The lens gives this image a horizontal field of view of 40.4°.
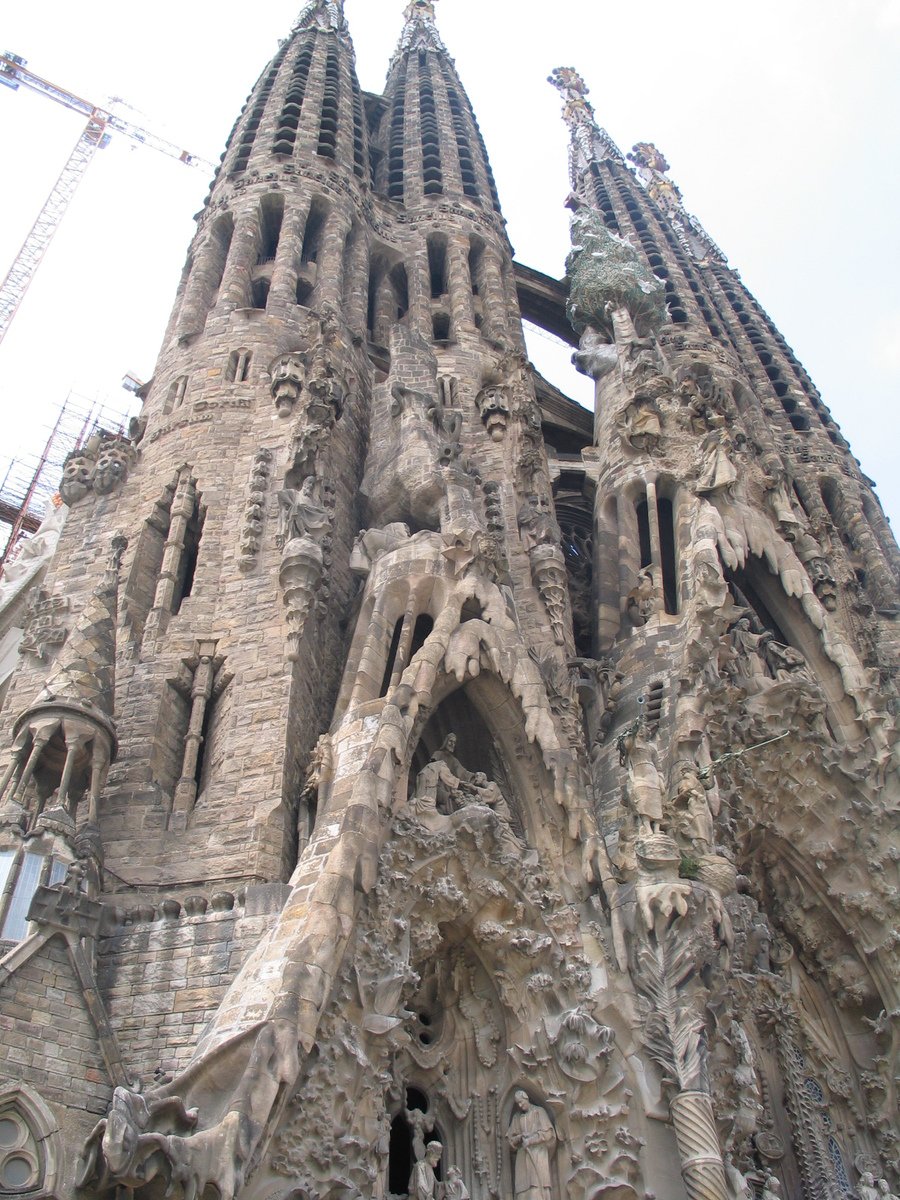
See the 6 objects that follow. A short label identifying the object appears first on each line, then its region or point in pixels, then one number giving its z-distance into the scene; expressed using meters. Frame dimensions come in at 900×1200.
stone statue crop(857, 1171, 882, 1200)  13.73
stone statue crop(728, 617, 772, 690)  17.11
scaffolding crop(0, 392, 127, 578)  32.23
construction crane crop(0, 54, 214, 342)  53.19
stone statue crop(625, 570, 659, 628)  18.22
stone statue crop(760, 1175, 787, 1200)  12.30
